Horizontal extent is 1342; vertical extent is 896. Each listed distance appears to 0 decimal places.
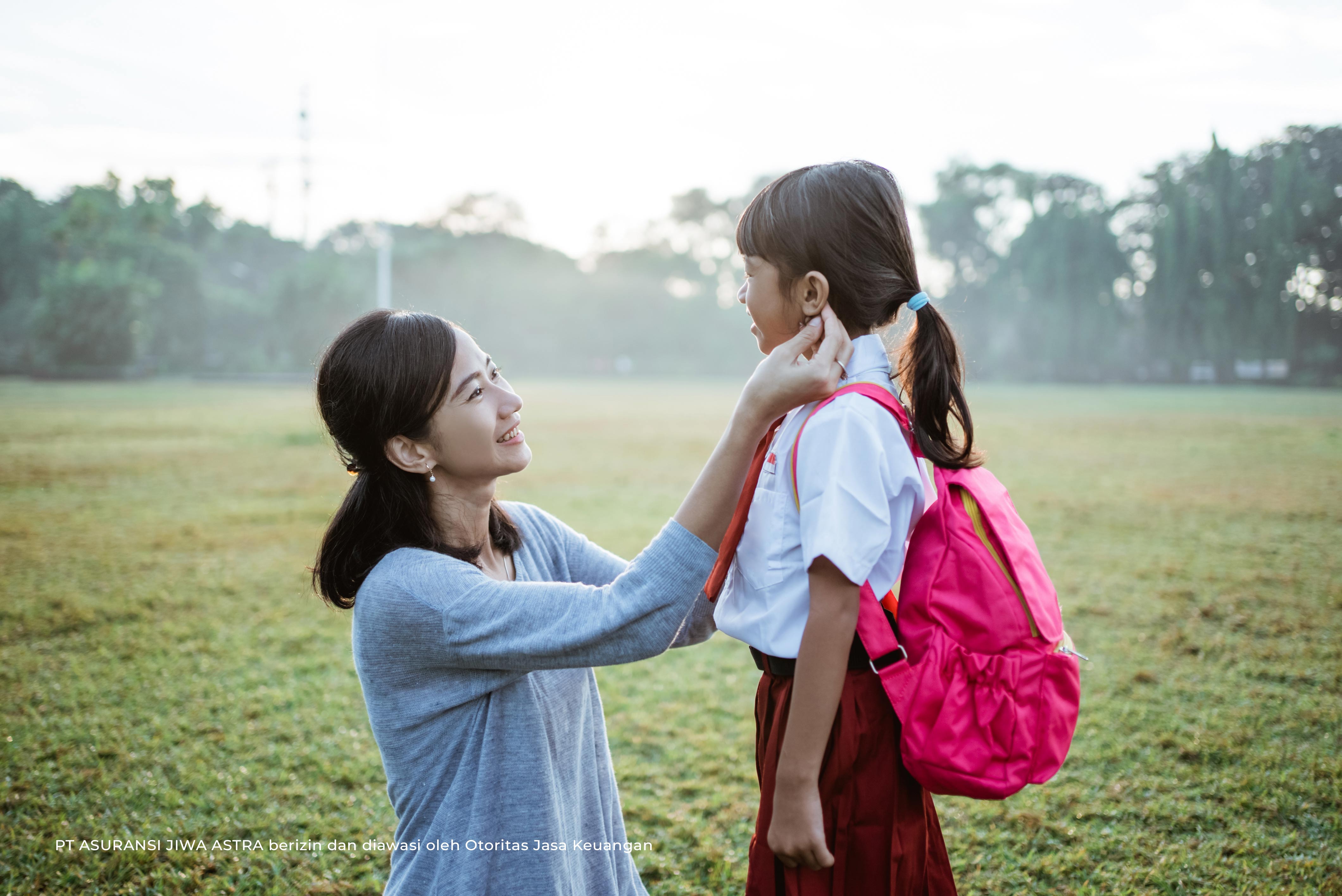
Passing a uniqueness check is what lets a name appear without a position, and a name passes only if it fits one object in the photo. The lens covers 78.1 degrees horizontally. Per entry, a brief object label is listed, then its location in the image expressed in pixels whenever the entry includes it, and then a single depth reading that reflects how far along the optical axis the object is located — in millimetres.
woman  1237
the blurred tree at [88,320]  31938
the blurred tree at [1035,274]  38281
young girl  1255
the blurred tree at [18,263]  32406
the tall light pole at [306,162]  35125
